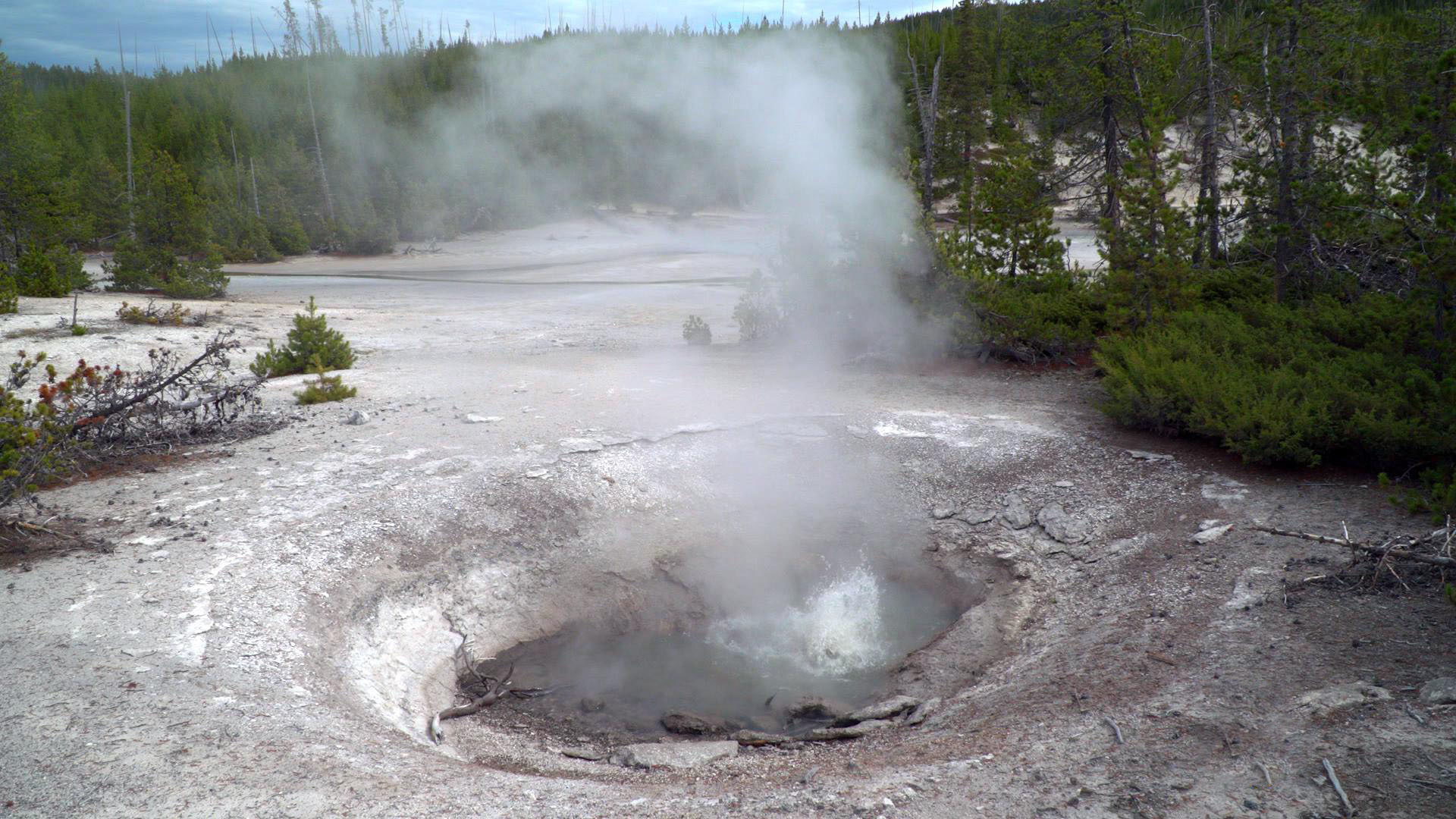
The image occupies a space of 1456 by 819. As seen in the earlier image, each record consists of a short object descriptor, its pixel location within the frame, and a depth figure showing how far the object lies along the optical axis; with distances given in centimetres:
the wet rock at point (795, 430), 847
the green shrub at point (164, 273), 2020
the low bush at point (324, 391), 941
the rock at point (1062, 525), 670
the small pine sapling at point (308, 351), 1123
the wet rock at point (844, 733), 483
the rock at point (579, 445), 794
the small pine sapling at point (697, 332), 1374
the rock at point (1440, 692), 376
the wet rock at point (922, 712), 482
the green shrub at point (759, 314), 1307
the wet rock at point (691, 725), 513
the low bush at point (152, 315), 1491
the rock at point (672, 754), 457
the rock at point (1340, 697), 385
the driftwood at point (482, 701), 486
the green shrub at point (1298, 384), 657
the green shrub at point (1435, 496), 493
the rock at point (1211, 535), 607
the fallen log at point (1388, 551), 453
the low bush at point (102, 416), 583
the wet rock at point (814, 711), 526
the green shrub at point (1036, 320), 1112
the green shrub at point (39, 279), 1734
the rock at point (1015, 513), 703
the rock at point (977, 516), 717
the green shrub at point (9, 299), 1437
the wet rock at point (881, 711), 505
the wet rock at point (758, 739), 483
